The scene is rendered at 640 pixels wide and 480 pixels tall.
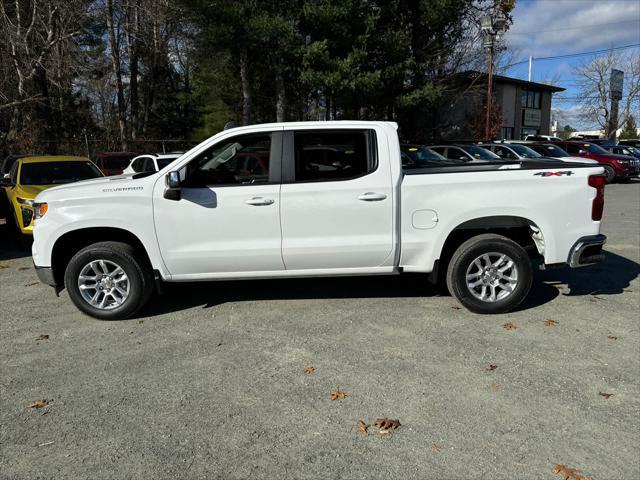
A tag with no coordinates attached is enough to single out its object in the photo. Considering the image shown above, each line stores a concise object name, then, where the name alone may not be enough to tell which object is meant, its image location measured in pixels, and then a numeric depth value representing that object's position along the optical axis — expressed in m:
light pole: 21.05
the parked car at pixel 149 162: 12.95
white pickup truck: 5.23
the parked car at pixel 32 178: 8.86
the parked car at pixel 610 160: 22.62
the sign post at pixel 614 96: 53.91
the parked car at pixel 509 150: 19.45
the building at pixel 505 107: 32.09
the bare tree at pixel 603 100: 62.72
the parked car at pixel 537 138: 33.56
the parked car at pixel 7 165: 13.59
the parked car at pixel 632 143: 38.50
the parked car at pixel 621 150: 26.60
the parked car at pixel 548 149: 21.61
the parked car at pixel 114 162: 15.88
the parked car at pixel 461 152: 17.64
